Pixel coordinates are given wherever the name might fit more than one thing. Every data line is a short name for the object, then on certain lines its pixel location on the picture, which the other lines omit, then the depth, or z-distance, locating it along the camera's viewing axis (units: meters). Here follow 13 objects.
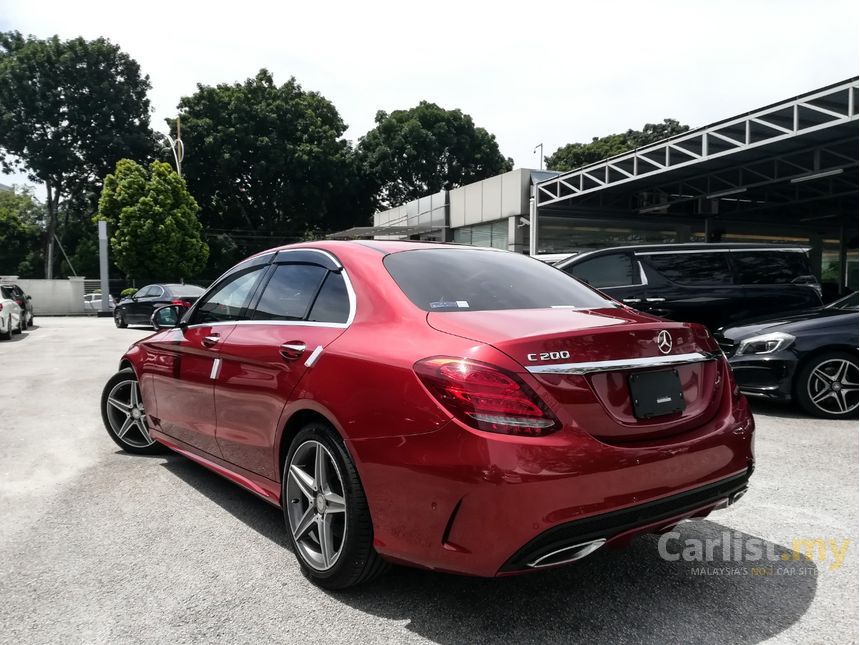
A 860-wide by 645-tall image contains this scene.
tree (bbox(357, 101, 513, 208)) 46.34
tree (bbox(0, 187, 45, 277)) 47.22
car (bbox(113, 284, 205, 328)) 18.31
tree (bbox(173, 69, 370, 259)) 42.34
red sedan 2.23
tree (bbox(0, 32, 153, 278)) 39.91
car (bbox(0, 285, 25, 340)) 15.82
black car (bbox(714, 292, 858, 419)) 6.31
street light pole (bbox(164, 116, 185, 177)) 35.33
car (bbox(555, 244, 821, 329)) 8.29
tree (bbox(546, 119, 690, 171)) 55.50
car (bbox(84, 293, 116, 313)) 30.95
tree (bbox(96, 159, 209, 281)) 32.91
